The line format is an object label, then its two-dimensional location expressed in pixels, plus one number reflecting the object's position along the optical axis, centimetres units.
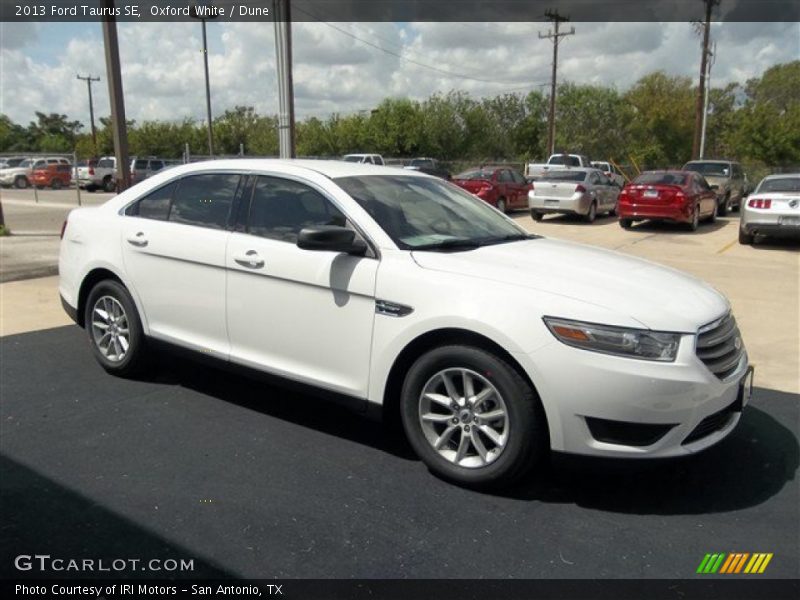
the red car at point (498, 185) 2041
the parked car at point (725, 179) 2145
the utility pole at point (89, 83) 6134
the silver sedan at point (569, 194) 1877
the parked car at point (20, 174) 3756
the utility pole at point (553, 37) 4203
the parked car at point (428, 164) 2953
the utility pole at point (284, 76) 1208
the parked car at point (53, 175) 3766
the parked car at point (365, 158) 2920
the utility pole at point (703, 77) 3456
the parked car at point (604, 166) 3717
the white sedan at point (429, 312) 316
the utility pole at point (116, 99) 1121
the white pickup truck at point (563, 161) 3167
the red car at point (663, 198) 1652
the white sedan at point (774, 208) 1318
